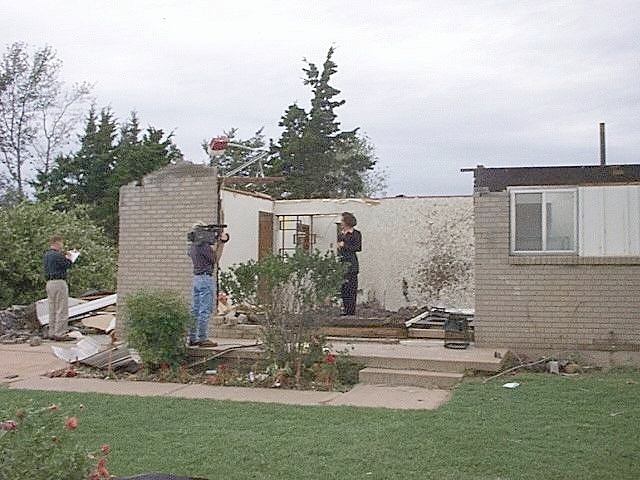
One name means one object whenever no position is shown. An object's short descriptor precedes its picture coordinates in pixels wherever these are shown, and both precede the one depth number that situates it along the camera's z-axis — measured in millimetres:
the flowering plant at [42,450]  3979
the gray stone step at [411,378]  9312
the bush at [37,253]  17656
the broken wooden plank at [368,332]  12102
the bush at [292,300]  9469
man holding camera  10953
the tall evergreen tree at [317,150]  34250
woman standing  12961
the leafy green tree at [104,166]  32000
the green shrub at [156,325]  10117
